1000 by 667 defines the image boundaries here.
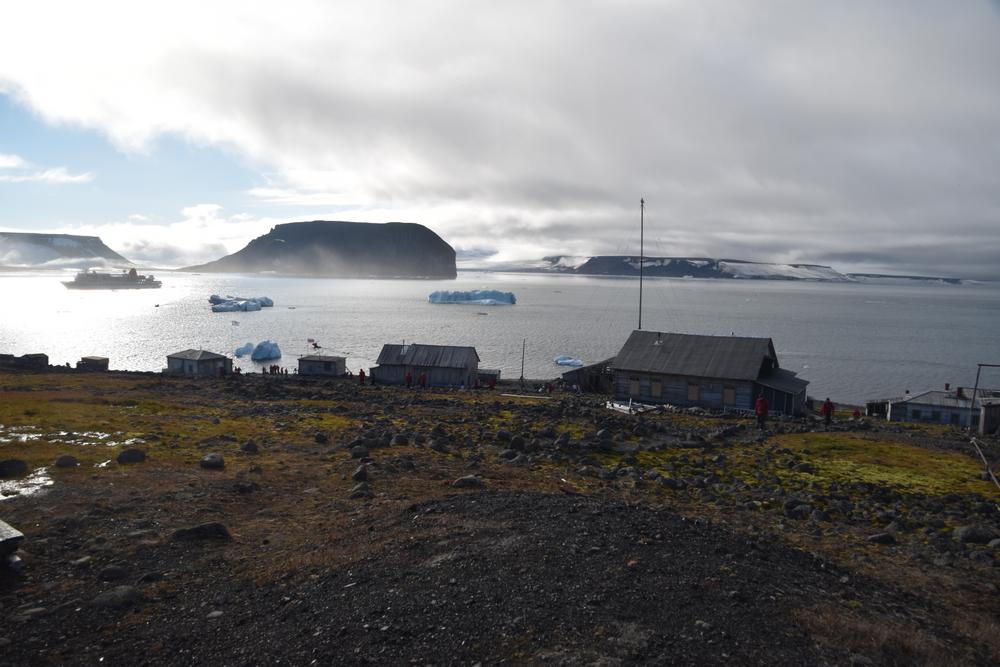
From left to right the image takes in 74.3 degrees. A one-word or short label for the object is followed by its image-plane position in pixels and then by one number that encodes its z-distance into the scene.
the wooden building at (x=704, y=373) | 37.97
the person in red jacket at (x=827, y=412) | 33.06
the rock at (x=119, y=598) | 10.57
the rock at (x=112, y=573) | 11.61
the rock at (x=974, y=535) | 15.30
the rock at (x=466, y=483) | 17.81
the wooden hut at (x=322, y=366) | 55.50
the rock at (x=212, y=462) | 19.80
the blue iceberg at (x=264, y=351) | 75.19
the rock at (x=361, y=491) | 16.83
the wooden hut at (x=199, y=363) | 55.12
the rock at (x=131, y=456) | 19.69
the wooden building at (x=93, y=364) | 55.78
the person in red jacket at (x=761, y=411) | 30.36
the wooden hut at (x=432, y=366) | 49.09
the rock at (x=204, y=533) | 13.37
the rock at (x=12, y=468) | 17.48
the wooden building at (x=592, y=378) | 49.19
